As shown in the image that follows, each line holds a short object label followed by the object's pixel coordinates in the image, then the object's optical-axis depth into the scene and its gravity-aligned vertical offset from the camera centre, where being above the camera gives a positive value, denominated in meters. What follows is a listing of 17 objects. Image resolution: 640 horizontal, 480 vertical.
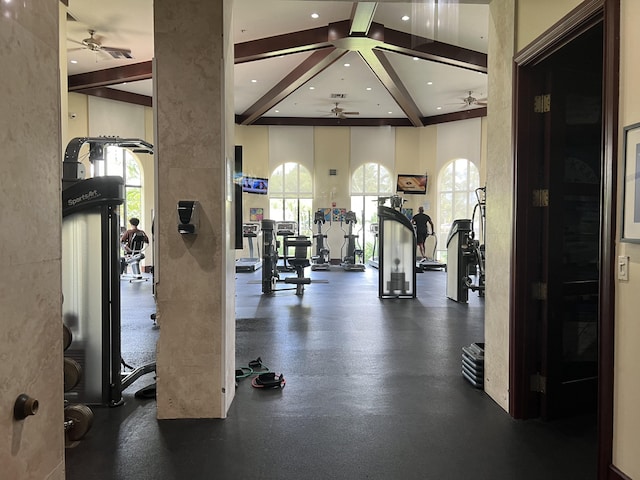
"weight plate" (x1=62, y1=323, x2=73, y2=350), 2.55 -0.66
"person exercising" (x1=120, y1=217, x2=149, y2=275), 9.23 -0.23
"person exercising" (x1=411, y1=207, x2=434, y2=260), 13.87 +0.10
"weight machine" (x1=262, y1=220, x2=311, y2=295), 8.30 -0.67
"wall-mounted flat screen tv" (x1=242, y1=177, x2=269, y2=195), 14.34 +1.40
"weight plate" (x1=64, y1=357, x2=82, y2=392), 2.75 -0.92
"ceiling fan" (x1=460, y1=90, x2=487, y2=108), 12.05 +3.69
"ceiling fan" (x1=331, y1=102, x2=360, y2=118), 13.23 +3.52
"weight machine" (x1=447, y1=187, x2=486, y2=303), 7.39 -0.57
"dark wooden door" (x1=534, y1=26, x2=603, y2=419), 2.96 +0.01
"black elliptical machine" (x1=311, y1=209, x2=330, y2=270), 13.11 -0.78
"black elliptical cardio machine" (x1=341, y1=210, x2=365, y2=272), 12.95 -0.70
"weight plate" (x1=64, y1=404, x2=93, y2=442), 2.53 -1.13
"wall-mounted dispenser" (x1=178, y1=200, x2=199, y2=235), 2.78 +0.07
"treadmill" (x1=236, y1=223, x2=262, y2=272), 12.01 -1.00
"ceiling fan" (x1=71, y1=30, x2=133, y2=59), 7.86 +3.27
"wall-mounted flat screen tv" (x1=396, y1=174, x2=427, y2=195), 15.29 +1.51
